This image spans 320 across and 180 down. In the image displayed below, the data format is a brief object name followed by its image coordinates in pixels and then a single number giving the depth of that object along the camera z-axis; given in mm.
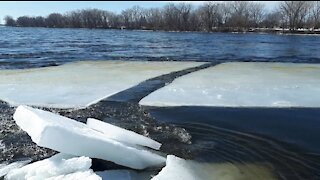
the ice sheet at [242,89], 7840
